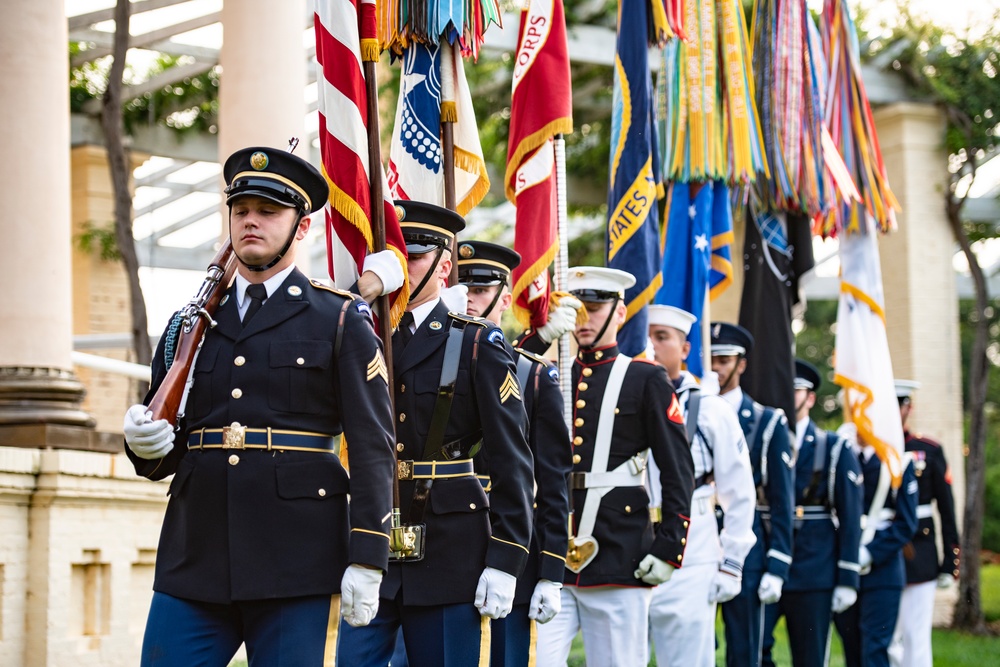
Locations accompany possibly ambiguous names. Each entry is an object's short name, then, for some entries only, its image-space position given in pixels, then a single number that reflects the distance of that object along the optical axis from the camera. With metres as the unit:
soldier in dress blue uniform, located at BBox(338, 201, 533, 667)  8.94
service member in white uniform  13.90
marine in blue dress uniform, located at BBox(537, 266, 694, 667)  12.30
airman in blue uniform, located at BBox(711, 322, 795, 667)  16.45
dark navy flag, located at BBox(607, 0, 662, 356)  16.20
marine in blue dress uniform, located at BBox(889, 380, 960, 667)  19.91
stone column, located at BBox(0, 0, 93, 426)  14.05
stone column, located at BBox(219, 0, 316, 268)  16.64
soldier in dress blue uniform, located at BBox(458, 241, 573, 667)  10.06
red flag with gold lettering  13.81
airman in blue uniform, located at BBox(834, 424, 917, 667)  19.41
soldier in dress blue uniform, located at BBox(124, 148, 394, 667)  7.67
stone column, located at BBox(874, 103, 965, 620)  29.77
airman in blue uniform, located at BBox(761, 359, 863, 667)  17.89
